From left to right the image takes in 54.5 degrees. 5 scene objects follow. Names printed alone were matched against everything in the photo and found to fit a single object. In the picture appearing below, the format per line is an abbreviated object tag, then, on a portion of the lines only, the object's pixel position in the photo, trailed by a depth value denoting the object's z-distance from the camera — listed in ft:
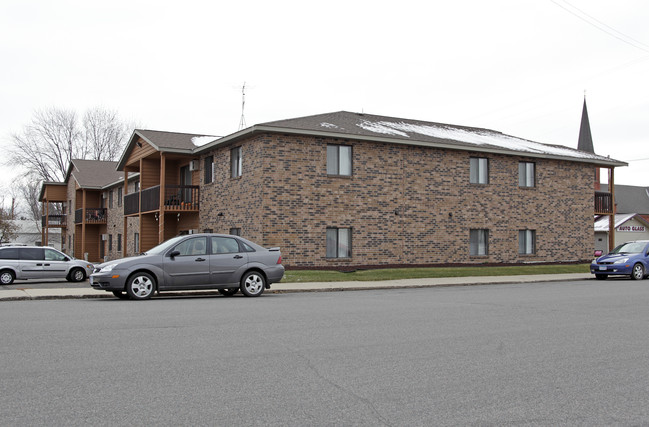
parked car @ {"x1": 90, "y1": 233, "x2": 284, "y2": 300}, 47.29
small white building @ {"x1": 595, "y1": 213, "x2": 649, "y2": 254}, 187.32
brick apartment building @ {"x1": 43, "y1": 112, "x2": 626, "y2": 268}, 79.46
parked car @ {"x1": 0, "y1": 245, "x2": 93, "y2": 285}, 76.02
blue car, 76.79
